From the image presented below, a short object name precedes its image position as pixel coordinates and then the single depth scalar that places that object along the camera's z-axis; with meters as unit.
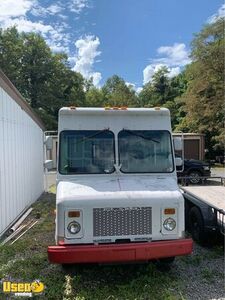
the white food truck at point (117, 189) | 3.21
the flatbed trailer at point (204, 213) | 4.21
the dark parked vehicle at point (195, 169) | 12.13
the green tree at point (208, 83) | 20.87
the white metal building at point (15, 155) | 5.18
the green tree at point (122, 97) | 35.13
